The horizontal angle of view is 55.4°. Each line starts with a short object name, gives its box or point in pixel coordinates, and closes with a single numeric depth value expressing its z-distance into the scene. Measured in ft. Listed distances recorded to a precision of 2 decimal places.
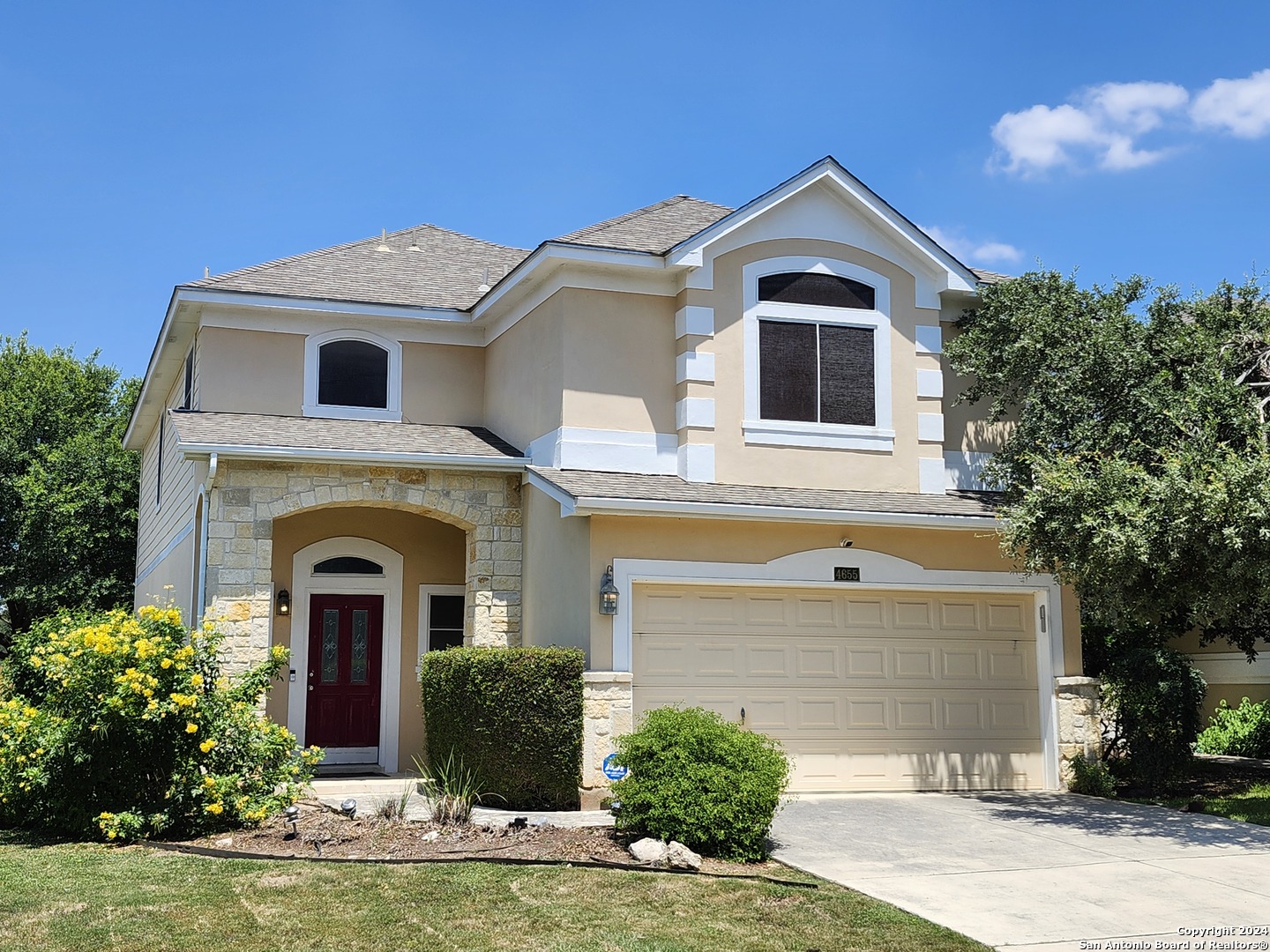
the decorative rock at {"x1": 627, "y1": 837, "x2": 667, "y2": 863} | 29.45
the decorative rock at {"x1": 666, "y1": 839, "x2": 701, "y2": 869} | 29.09
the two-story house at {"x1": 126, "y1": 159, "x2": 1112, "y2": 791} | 43.34
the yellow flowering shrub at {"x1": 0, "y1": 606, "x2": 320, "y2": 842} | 31.99
